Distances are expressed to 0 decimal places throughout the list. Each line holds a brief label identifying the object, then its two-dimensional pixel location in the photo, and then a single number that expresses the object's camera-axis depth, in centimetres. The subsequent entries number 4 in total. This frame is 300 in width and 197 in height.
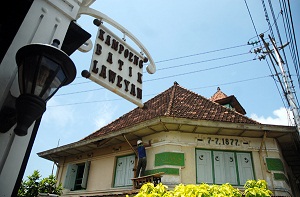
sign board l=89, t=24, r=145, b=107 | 303
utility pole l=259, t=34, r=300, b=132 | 895
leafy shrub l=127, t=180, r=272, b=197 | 326
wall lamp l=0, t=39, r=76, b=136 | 174
